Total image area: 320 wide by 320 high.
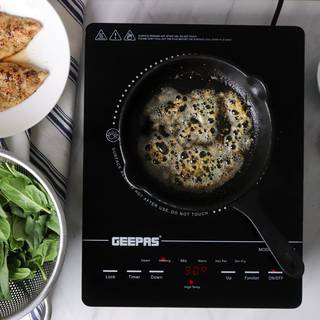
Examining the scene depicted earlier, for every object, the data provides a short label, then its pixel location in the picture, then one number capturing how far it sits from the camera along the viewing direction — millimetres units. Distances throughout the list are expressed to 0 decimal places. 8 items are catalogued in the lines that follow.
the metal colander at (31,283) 828
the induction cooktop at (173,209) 917
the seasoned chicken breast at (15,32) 911
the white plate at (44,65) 902
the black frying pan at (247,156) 850
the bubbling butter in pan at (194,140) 889
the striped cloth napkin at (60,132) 917
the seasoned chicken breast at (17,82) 915
